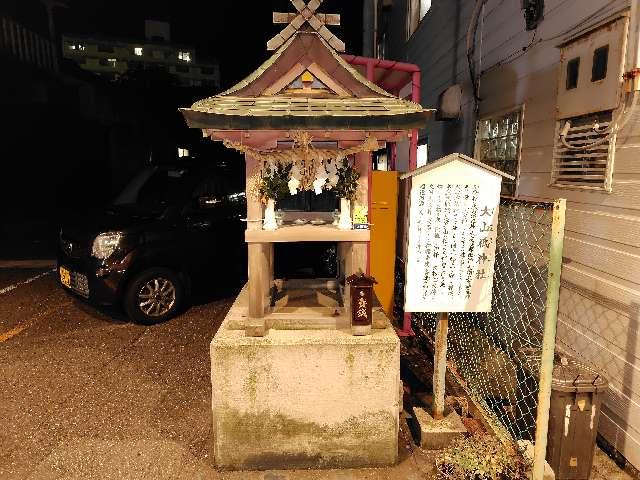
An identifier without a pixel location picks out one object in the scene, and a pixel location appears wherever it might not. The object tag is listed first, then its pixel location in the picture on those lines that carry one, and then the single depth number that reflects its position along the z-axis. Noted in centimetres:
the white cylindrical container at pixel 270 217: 391
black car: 659
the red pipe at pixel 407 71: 614
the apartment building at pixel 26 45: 1359
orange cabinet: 642
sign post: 355
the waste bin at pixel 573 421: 356
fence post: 297
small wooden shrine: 365
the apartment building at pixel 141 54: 6281
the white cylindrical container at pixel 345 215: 397
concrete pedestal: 367
